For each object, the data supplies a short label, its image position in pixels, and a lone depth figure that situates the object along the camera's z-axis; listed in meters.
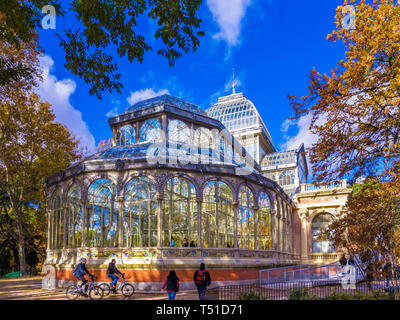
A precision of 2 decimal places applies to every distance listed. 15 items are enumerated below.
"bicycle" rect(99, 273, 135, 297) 14.67
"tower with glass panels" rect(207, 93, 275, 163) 40.12
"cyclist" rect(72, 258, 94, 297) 13.73
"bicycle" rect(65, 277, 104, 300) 13.70
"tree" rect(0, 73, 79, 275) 27.72
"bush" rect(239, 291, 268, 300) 10.78
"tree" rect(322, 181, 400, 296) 9.60
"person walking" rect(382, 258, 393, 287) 9.59
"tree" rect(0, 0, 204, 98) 8.54
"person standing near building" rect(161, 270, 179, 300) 11.92
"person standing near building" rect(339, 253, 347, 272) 20.04
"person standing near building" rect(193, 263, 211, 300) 12.30
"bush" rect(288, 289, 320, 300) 11.26
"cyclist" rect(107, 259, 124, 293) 14.75
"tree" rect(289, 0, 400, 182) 9.35
